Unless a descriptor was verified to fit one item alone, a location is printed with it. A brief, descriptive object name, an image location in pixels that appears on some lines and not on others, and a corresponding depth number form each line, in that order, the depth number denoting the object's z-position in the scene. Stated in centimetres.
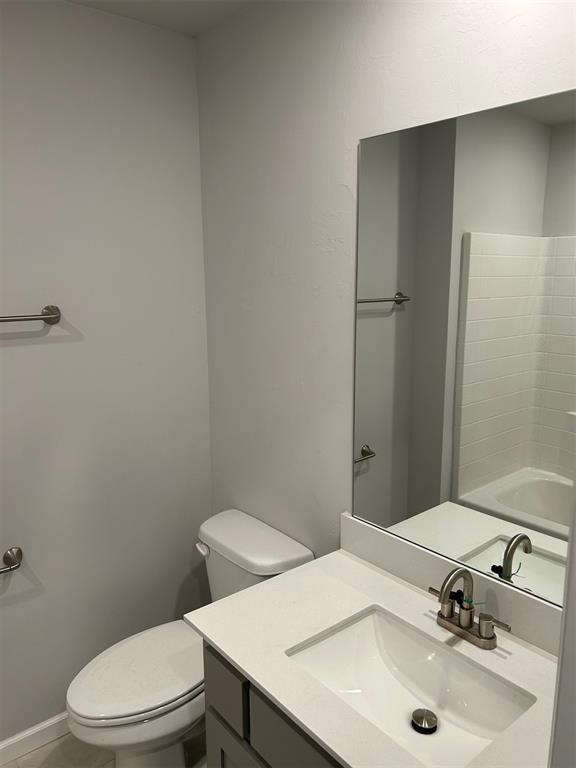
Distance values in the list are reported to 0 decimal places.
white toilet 158
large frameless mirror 116
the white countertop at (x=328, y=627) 99
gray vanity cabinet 110
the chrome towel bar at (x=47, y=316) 175
